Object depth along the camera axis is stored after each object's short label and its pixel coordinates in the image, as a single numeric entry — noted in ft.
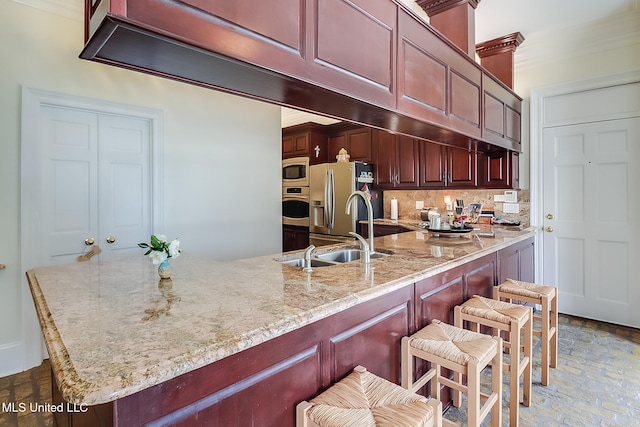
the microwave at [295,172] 16.48
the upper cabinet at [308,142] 16.99
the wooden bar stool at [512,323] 5.98
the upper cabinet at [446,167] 12.53
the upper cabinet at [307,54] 3.04
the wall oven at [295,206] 16.43
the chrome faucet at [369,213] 6.41
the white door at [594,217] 10.32
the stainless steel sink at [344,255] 7.29
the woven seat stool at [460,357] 4.47
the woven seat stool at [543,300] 7.32
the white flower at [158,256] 4.36
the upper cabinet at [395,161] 14.38
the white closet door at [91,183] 8.61
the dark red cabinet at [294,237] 16.55
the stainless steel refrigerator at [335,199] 14.67
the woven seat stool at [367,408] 3.28
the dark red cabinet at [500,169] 11.68
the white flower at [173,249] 4.47
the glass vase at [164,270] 4.61
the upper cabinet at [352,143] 15.97
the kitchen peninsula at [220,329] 2.43
